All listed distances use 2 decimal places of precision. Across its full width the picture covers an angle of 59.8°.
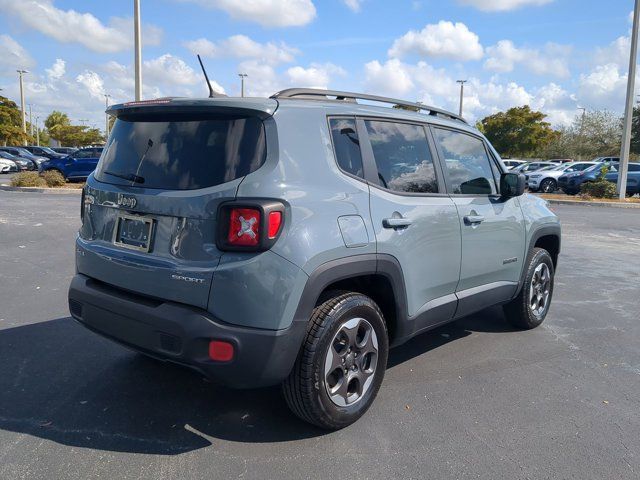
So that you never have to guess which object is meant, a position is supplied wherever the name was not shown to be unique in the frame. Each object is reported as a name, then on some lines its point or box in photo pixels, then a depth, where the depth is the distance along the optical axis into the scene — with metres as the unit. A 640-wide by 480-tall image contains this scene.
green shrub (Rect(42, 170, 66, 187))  21.28
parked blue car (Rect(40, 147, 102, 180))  23.98
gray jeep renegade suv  2.80
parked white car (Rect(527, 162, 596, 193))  26.81
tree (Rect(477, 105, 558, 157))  50.16
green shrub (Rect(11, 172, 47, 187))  20.38
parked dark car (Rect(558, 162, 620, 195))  24.09
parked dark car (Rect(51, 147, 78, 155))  41.96
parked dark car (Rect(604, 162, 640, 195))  24.36
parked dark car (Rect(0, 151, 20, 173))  31.08
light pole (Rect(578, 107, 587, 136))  56.19
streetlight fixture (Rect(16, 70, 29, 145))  57.28
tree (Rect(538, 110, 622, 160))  52.91
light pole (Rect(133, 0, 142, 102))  19.52
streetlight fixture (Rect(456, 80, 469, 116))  56.06
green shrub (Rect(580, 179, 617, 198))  22.42
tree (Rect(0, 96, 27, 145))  52.50
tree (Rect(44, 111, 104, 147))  80.44
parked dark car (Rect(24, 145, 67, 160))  37.42
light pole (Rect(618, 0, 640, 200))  20.81
